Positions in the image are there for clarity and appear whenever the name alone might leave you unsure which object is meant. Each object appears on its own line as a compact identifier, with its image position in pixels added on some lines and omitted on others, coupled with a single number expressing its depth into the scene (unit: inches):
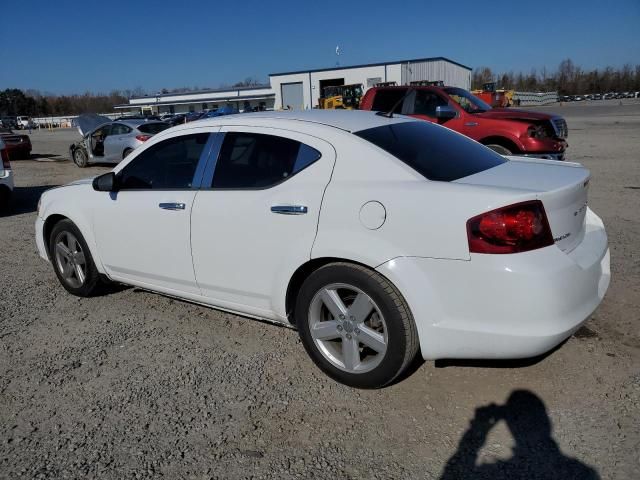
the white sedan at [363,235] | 102.3
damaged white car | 601.9
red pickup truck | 366.3
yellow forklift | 1455.5
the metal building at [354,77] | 2256.4
